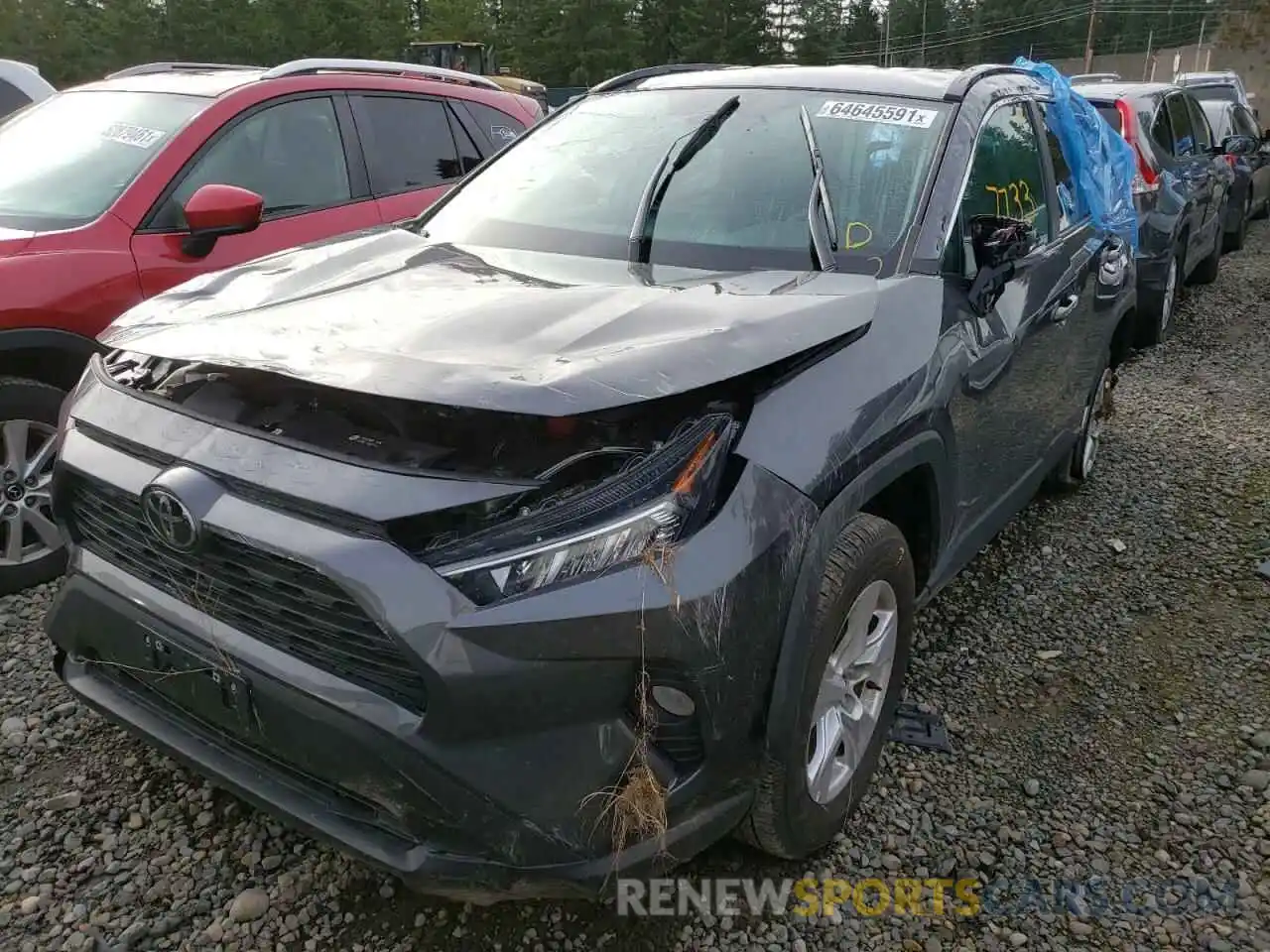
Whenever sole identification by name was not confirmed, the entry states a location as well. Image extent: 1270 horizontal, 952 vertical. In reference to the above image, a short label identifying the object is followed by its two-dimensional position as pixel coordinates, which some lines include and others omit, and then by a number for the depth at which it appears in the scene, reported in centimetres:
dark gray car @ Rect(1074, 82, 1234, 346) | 670
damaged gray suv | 171
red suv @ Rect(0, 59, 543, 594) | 355
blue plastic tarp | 400
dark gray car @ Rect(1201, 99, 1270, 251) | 1033
